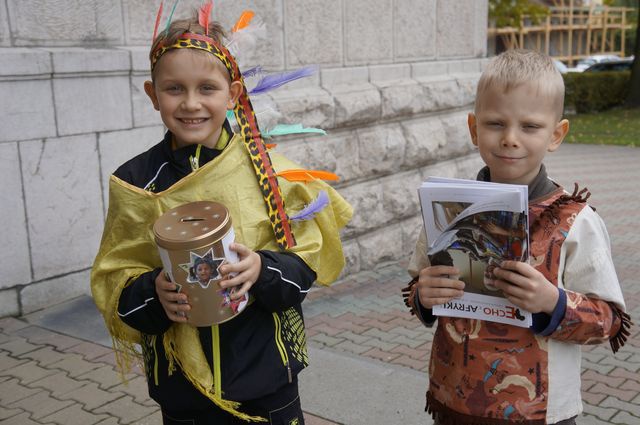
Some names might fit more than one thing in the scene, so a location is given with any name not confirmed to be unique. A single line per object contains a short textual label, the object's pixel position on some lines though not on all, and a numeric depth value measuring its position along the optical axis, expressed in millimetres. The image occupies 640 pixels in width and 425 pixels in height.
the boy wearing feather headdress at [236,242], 2041
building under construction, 56406
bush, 23984
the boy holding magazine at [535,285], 1923
